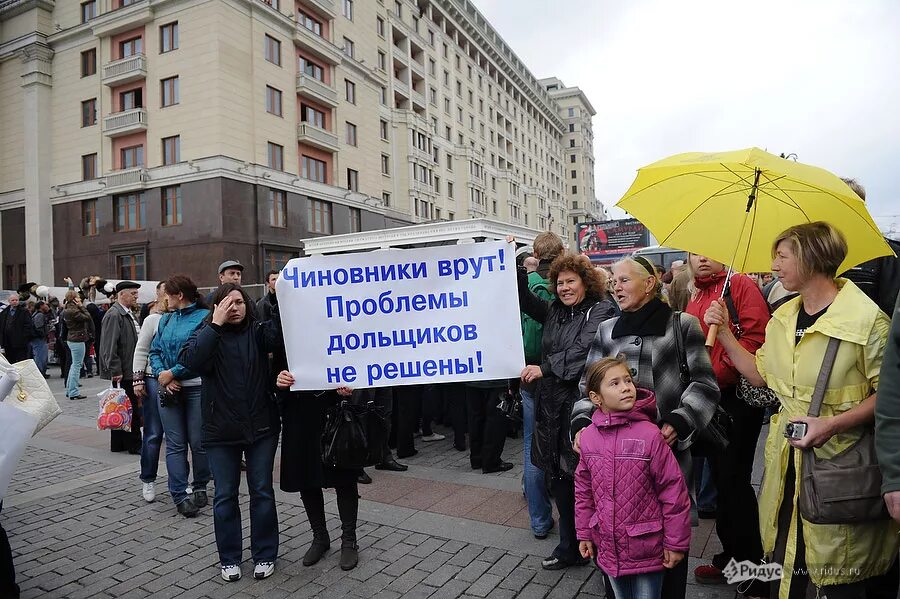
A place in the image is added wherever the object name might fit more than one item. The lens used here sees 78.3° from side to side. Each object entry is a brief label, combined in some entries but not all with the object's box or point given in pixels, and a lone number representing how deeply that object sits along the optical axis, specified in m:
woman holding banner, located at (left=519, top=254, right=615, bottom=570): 3.51
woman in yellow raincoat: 2.27
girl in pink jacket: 2.49
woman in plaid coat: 2.77
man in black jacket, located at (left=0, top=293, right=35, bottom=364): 12.21
